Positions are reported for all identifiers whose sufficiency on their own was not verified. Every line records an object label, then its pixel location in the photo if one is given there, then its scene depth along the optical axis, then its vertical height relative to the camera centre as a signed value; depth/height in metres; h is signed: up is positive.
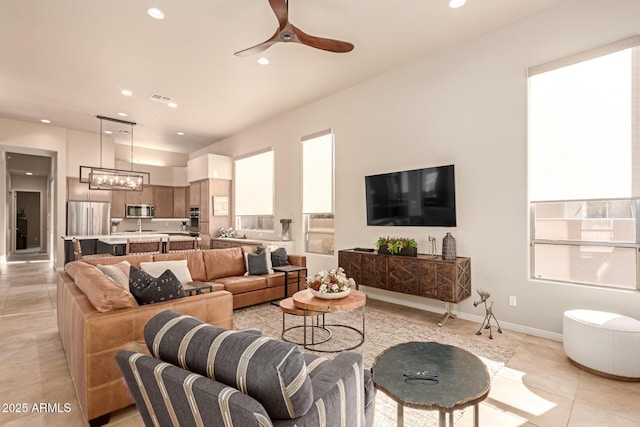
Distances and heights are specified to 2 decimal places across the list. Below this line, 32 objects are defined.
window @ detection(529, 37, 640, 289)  2.99 +0.50
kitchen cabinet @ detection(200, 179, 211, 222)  8.18 +0.46
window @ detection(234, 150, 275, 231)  7.26 +0.65
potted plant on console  4.22 -0.42
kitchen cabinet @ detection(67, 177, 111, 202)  7.79 +0.68
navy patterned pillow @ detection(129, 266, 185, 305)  2.34 -0.53
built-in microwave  8.95 +0.22
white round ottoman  2.44 -1.06
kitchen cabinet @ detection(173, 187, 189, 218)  10.01 +0.52
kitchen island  5.86 -0.51
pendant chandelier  6.49 +0.87
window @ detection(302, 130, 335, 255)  5.84 +0.50
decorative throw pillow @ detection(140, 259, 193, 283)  3.75 -0.62
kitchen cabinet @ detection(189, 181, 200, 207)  8.66 +0.68
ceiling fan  2.74 +1.77
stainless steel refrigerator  7.74 +0.02
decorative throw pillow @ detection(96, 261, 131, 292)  2.95 -0.54
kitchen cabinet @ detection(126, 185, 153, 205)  9.09 +0.66
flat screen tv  4.12 +0.27
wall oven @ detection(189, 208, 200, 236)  8.59 -0.08
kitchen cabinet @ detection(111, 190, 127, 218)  8.74 +0.45
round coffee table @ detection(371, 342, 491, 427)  1.35 -0.79
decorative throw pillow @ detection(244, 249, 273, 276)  4.78 -0.72
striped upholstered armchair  0.96 -0.55
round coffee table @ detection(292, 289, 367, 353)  2.83 -0.81
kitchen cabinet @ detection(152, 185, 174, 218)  9.66 +0.56
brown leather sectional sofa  1.94 -0.74
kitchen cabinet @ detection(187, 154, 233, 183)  8.14 +1.36
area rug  2.10 -1.32
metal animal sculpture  3.51 -1.12
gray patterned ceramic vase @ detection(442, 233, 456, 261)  3.88 -0.40
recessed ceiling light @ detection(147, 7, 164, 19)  3.32 +2.24
